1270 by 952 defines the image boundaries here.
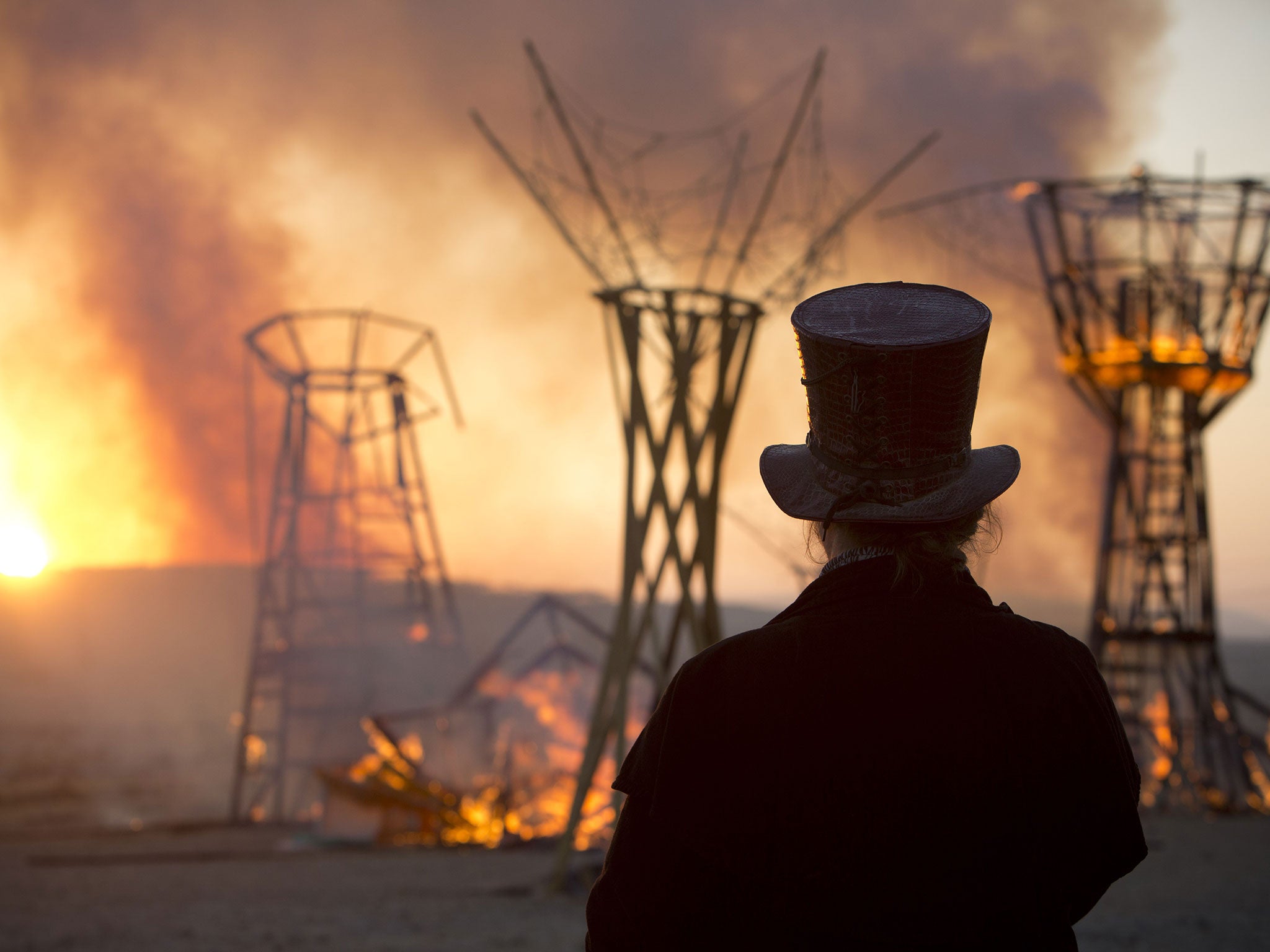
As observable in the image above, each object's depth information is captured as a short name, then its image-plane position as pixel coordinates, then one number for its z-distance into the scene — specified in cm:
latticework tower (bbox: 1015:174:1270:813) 1711
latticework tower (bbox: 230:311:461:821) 2103
